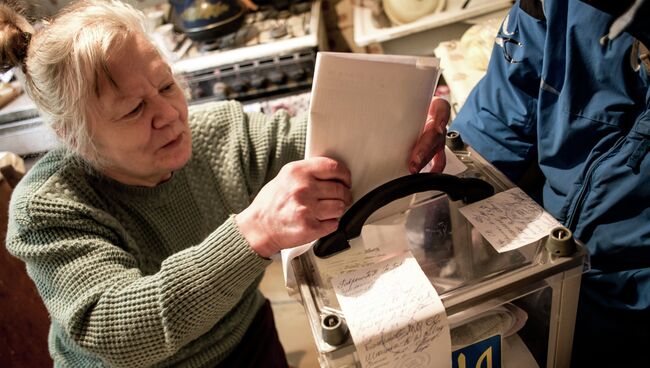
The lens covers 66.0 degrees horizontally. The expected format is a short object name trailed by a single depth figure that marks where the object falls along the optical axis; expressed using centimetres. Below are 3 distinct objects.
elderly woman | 69
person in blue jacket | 62
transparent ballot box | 52
